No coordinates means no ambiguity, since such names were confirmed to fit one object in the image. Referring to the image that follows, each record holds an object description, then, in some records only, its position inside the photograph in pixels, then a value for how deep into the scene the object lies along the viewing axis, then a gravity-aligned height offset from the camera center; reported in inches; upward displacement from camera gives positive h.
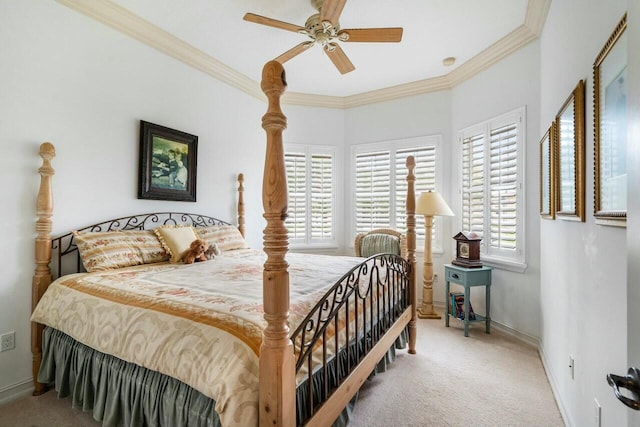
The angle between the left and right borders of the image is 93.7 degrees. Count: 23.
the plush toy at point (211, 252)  106.0 -13.1
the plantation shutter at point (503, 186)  120.8 +13.8
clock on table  125.0 -13.5
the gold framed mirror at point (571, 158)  58.7 +13.8
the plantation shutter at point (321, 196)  181.0 +12.6
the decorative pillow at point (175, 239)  101.0 -8.3
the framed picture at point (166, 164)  111.3 +20.6
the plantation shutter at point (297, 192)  176.4 +14.8
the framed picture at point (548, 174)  82.9 +13.9
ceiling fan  82.7 +55.8
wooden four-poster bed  40.9 -20.7
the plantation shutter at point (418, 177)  159.5 +22.4
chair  149.2 -12.7
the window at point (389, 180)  159.6 +21.4
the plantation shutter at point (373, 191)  171.6 +15.9
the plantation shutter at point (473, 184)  136.1 +16.4
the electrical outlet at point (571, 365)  66.0 -32.2
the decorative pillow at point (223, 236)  119.3 -8.6
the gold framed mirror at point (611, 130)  40.6 +13.4
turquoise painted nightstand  120.0 -25.3
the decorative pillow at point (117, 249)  84.3 -10.4
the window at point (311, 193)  177.3 +14.2
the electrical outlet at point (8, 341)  79.4 -34.3
